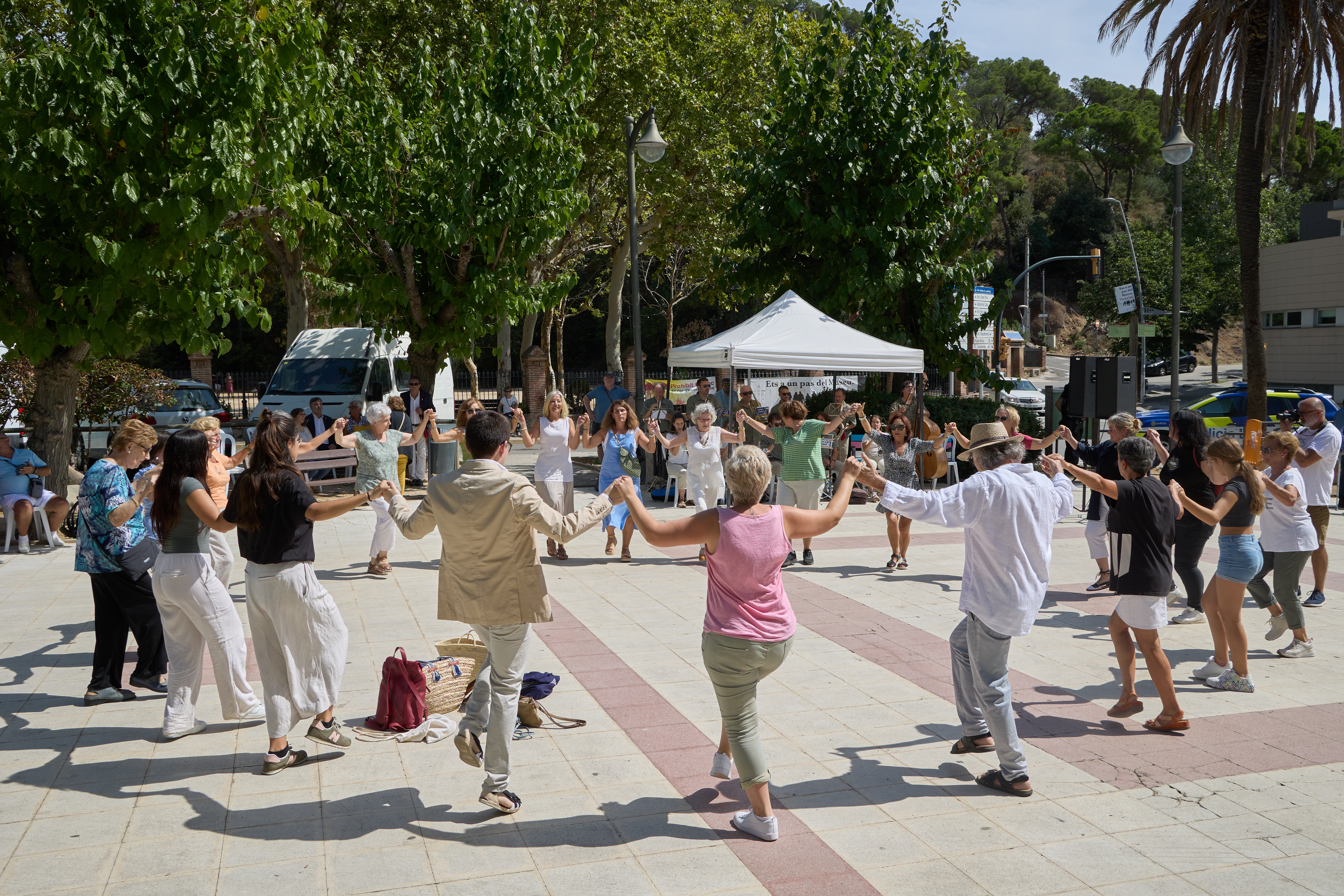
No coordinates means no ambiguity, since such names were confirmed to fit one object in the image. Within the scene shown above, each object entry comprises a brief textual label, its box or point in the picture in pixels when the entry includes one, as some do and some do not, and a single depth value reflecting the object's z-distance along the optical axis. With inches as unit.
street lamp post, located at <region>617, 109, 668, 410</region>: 585.6
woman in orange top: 262.2
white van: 697.6
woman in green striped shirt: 392.2
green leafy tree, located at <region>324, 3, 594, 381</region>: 630.5
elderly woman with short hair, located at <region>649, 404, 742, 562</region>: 409.1
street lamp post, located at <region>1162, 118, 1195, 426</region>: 594.5
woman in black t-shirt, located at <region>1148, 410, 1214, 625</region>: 283.0
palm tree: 722.8
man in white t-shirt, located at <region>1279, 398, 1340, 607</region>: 332.2
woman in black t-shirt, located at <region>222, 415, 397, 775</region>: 195.9
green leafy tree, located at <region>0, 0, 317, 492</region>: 413.4
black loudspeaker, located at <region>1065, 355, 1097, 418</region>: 575.2
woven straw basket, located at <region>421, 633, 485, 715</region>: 231.6
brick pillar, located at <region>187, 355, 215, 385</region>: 1457.9
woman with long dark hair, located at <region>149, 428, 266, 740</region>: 208.7
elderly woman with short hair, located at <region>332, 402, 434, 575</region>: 378.9
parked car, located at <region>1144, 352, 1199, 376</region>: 2133.4
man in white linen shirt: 186.1
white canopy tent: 556.4
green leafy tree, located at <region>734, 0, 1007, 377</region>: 681.0
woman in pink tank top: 164.6
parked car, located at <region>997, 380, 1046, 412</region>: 1250.6
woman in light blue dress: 391.2
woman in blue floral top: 238.1
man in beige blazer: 174.2
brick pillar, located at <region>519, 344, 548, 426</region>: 1025.5
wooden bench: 583.8
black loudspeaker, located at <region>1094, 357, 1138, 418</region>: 561.6
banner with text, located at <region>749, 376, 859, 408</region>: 841.5
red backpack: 221.8
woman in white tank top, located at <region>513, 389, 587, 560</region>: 397.1
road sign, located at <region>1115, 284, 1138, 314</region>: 735.1
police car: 887.7
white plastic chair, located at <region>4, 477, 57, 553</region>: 448.1
